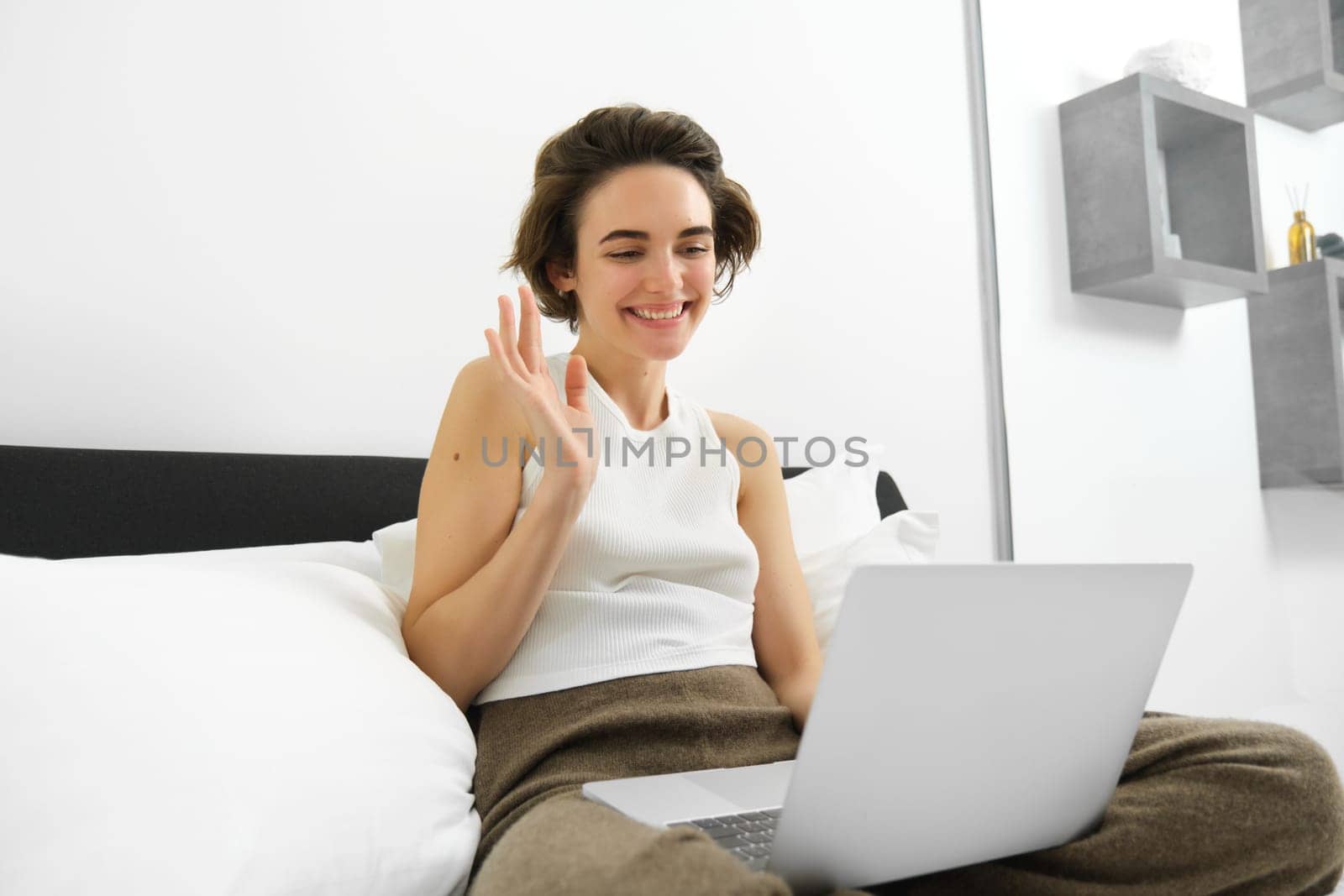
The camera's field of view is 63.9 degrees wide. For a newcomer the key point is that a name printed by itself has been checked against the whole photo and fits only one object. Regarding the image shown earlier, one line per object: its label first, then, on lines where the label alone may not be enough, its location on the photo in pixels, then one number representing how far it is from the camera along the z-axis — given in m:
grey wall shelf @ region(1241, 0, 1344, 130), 1.92
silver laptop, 0.67
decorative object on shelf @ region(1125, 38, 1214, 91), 2.18
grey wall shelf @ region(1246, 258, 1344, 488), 1.90
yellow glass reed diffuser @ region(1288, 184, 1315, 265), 1.97
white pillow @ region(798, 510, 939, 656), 1.54
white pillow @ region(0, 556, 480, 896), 0.71
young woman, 0.85
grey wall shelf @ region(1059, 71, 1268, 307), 2.09
